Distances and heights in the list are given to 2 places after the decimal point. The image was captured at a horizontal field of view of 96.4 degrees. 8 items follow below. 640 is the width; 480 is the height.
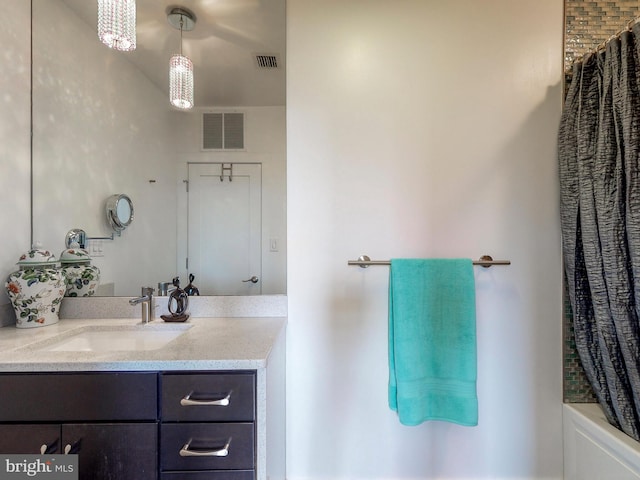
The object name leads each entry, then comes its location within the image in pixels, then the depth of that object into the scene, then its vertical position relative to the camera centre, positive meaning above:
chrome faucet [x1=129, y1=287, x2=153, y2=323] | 1.28 -0.26
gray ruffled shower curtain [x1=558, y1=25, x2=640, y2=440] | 1.02 +0.09
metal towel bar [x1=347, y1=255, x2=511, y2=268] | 1.28 -0.08
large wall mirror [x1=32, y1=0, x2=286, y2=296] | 1.37 +0.45
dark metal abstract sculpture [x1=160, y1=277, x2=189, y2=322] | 1.26 -0.28
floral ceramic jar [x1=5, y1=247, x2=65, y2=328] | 1.18 -0.19
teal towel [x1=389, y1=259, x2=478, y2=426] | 1.19 -0.40
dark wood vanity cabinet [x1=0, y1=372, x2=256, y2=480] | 0.81 -0.51
